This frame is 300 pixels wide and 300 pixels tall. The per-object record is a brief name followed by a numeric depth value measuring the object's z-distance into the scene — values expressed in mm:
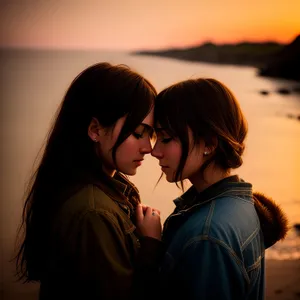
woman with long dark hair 919
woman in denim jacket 910
